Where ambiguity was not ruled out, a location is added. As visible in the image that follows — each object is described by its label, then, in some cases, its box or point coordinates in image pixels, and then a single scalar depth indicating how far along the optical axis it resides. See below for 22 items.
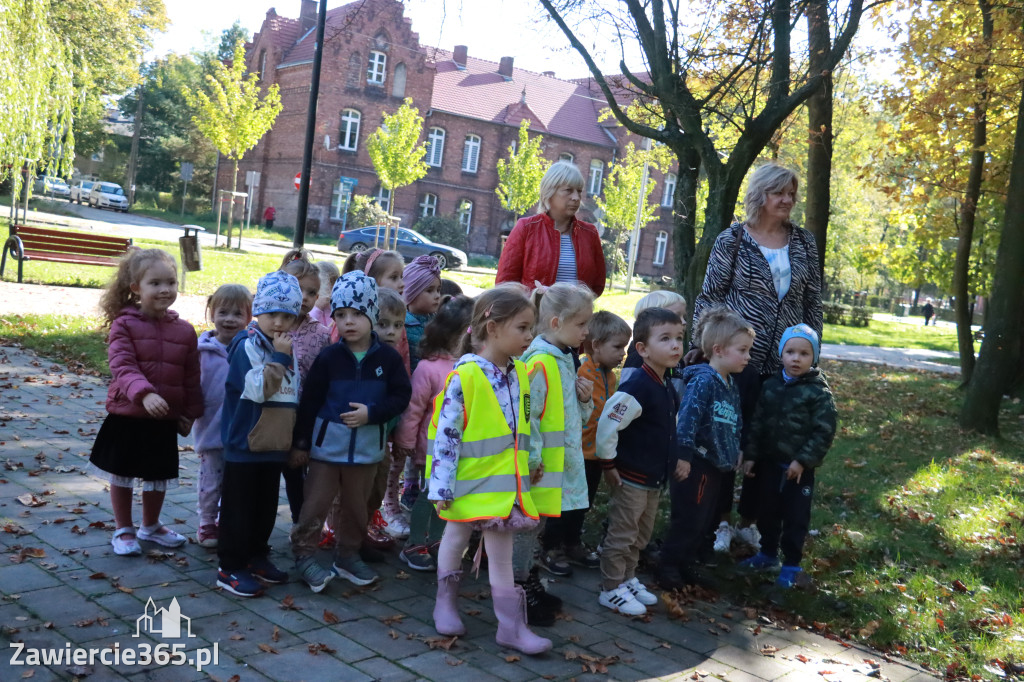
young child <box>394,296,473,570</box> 5.14
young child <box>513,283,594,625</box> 4.45
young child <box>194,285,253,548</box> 5.16
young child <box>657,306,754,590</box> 5.16
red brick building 49.25
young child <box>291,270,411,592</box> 4.62
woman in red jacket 5.80
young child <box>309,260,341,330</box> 5.85
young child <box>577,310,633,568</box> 5.12
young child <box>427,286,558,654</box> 4.12
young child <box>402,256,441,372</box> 5.82
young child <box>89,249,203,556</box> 4.81
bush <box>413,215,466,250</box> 49.09
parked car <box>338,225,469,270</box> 37.31
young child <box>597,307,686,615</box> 4.85
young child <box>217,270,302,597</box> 4.51
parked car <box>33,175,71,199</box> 52.64
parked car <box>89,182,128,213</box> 50.84
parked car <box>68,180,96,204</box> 52.12
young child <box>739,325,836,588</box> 5.41
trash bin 15.34
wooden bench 16.59
